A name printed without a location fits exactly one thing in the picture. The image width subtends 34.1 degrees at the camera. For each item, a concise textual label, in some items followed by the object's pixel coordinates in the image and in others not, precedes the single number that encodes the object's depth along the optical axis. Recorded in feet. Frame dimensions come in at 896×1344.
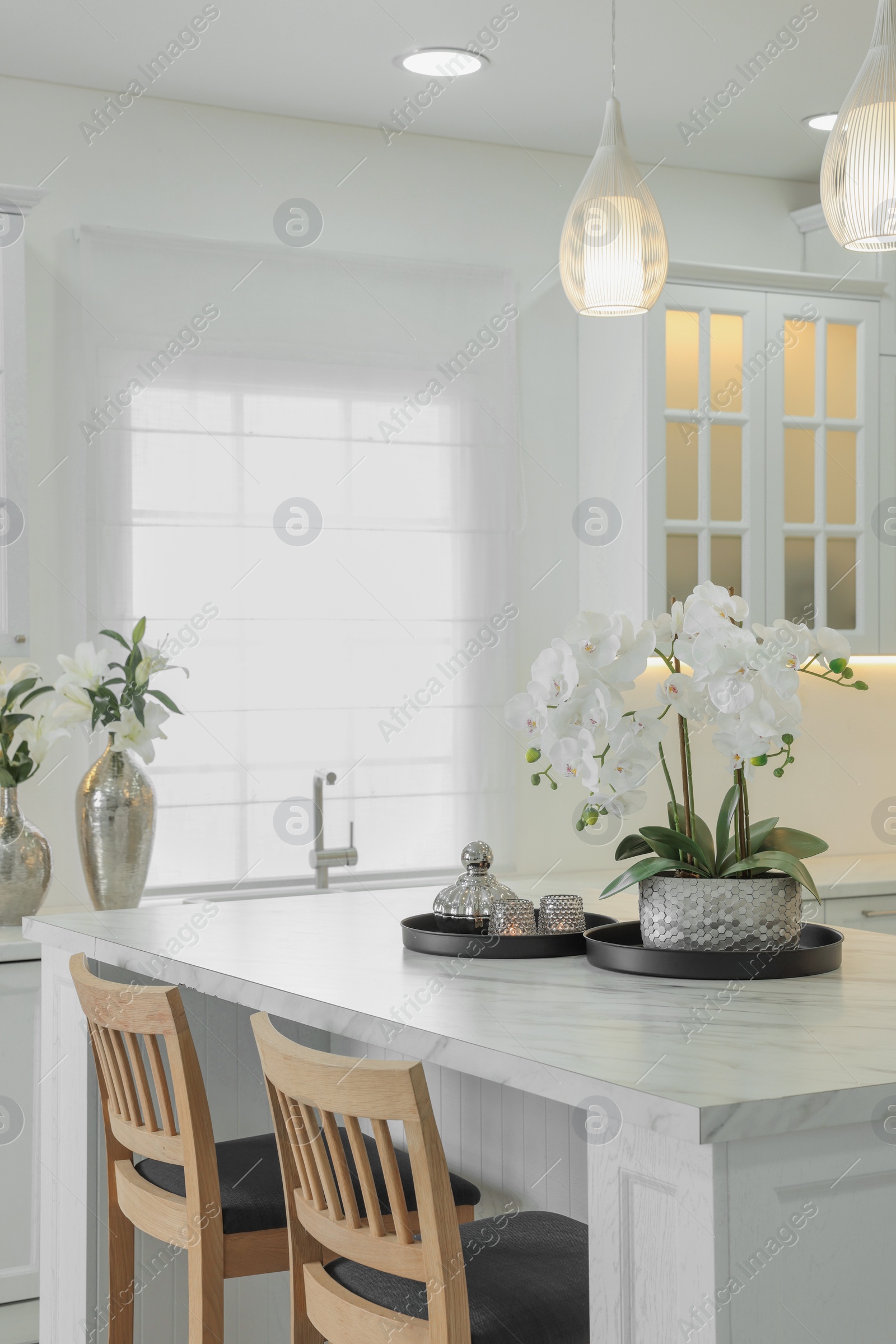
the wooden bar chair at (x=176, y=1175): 6.26
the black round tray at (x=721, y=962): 5.86
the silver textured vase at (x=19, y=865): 9.93
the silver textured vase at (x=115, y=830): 10.05
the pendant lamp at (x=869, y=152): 6.33
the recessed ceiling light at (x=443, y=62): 11.02
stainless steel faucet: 11.84
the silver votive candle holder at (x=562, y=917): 6.79
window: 11.72
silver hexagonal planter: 5.99
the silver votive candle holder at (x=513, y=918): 6.71
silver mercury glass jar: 6.93
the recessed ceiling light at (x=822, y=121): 12.48
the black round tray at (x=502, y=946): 6.57
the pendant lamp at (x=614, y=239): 7.56
